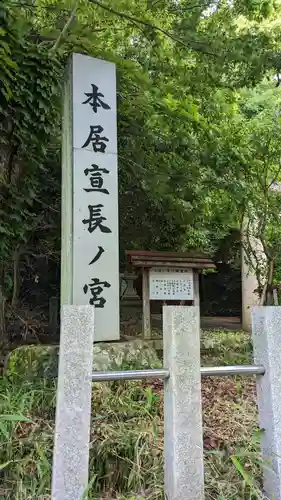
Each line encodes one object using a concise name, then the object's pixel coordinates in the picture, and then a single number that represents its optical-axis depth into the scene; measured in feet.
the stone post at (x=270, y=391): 7.48
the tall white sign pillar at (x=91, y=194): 13.51
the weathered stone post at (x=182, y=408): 7.04
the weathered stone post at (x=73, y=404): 6.48
